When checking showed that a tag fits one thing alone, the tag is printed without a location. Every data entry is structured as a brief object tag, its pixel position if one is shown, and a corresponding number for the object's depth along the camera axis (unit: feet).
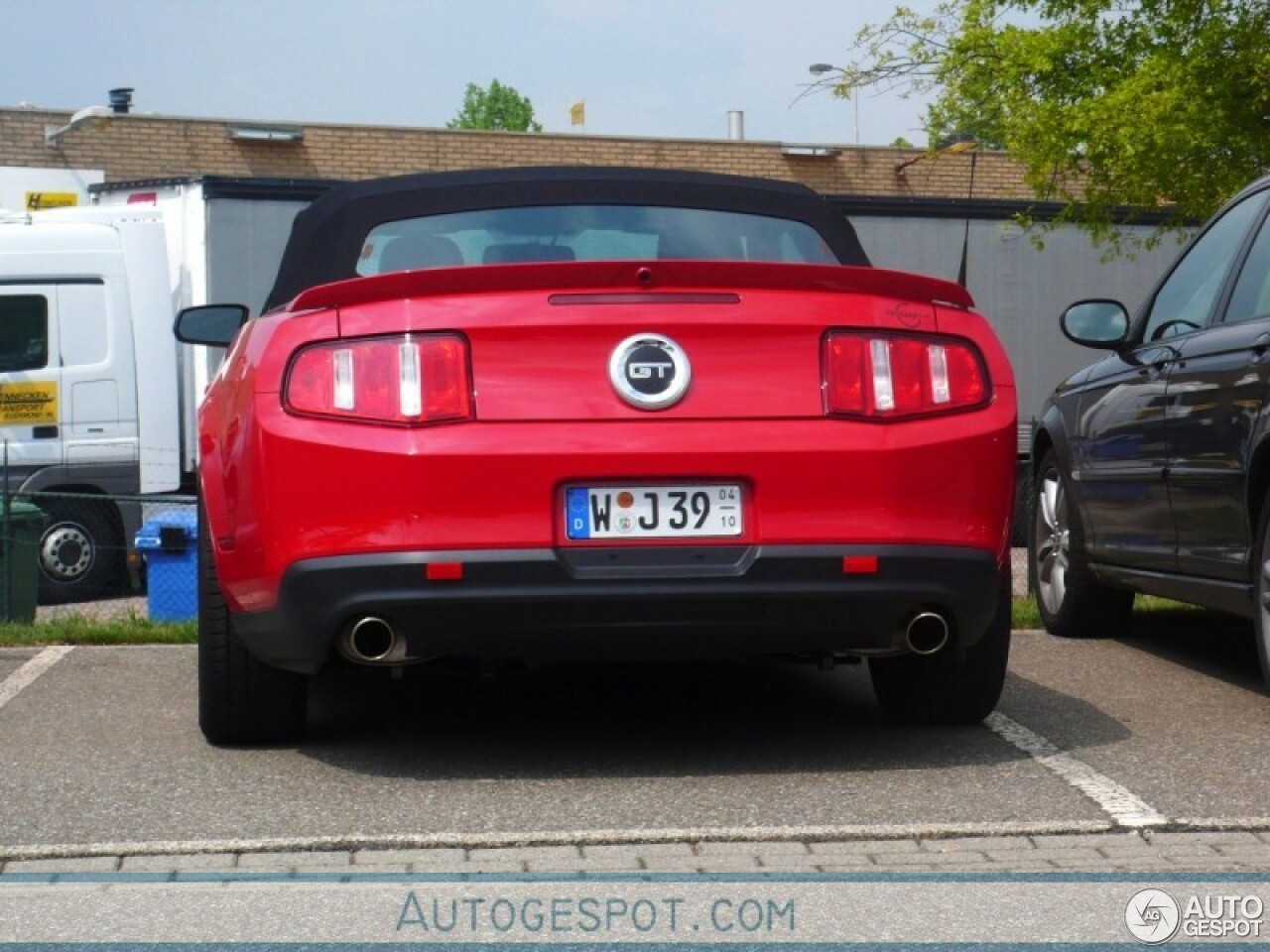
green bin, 35.55
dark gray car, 20.47
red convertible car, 16.62
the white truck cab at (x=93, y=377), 48.57
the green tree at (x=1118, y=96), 51.16
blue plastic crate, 38.45
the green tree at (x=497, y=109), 265.13
